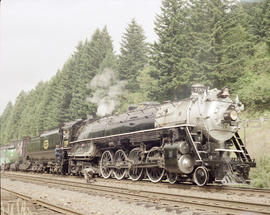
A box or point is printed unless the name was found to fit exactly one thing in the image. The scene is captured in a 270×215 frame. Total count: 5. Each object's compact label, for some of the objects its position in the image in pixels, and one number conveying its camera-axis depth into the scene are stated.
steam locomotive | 11.07
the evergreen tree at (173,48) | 26.11
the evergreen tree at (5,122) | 86.26
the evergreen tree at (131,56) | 41.88
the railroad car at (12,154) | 30.50
